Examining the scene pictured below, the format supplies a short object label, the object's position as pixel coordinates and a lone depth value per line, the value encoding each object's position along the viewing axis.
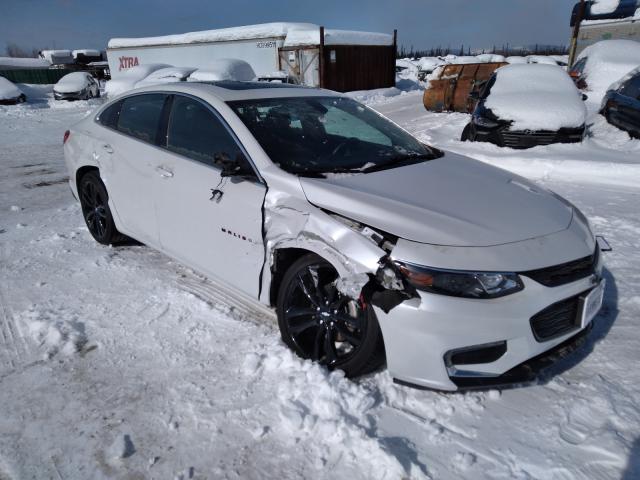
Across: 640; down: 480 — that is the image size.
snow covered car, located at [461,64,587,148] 7.31
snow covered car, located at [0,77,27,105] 18.29
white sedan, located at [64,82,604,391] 2.14
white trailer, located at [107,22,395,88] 22.30
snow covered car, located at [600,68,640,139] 7.43
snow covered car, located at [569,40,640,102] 11.16
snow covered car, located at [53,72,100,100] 20.25
